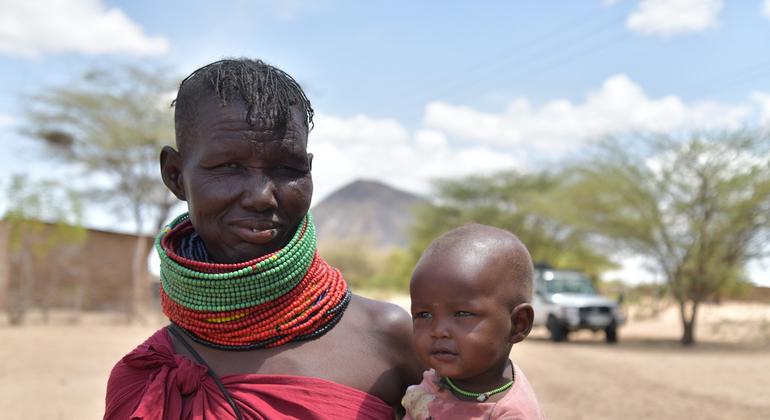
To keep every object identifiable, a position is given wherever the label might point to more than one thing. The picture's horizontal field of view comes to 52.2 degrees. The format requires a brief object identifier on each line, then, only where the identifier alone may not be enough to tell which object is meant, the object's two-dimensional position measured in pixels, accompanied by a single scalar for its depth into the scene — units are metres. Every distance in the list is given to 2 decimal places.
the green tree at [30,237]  18.45
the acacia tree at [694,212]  18.50
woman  1.78
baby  1.87
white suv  18.58
